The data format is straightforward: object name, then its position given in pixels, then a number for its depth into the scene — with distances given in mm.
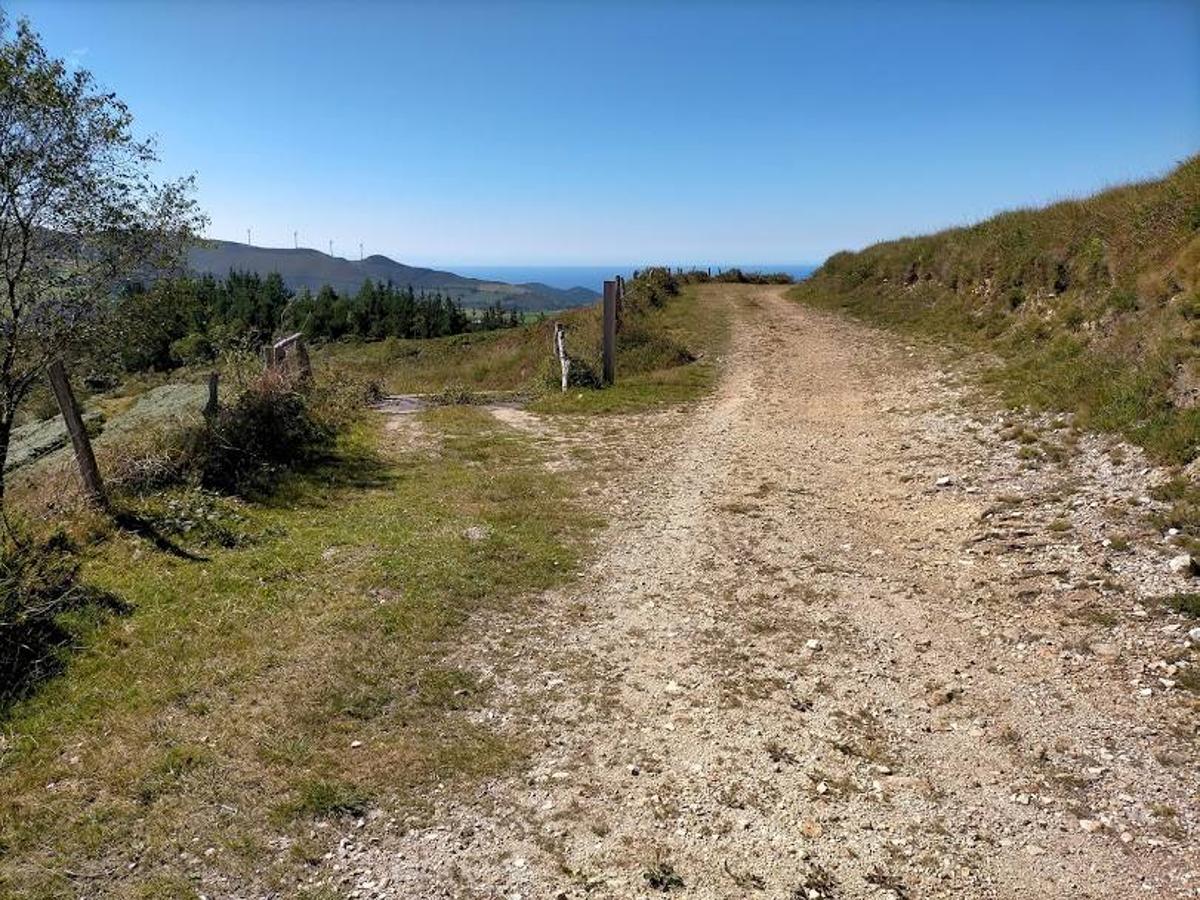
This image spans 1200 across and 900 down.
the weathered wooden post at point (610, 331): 18031
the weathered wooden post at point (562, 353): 18406
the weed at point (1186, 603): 5977
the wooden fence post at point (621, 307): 24147
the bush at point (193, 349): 11992
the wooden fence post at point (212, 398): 10828
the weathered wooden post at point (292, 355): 14398
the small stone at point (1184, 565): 6453
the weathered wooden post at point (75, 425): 8188
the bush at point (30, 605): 5934
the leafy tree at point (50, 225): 8609
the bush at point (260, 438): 10219
